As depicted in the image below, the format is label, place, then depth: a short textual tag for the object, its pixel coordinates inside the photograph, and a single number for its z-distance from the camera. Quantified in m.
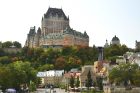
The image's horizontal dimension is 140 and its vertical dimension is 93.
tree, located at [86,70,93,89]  98.66
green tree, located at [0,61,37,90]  85.31
